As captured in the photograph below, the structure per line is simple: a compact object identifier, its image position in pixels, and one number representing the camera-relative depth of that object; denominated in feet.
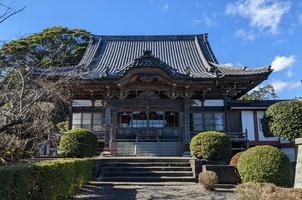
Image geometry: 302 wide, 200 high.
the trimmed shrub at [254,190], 14.74
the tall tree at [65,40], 80.89
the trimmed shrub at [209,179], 25.07
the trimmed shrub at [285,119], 32.12
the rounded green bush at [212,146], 30.86
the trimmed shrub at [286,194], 12.69
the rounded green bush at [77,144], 31.35
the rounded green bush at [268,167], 23.17
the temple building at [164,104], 42.93
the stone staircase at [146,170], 29.78
